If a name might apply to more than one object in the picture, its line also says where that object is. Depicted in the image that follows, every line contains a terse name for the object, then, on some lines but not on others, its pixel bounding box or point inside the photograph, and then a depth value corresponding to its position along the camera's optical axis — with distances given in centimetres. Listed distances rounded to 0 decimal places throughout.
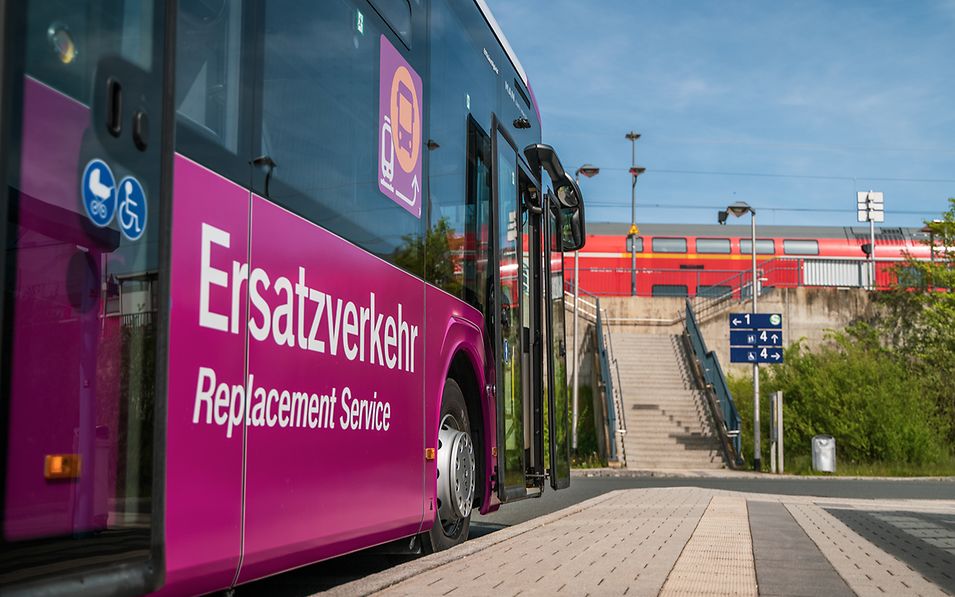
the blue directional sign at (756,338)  2825
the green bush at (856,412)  2845
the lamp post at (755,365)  2831
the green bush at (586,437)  3022
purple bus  312
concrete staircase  2944
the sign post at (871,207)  4481
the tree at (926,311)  3525
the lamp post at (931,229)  3700
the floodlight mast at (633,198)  4243
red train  4250
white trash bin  2728
